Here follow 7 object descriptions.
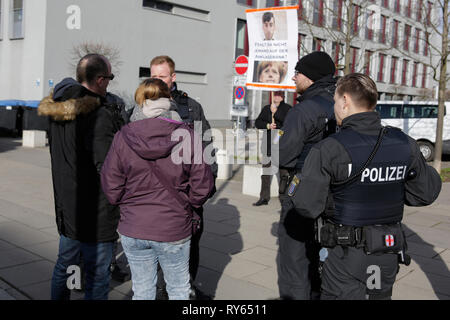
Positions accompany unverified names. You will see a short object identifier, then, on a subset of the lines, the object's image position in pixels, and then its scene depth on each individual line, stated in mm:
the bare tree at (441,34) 11742
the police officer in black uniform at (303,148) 3369
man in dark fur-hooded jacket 2982
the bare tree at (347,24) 13844
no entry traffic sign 12914
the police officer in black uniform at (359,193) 2457
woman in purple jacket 2678
